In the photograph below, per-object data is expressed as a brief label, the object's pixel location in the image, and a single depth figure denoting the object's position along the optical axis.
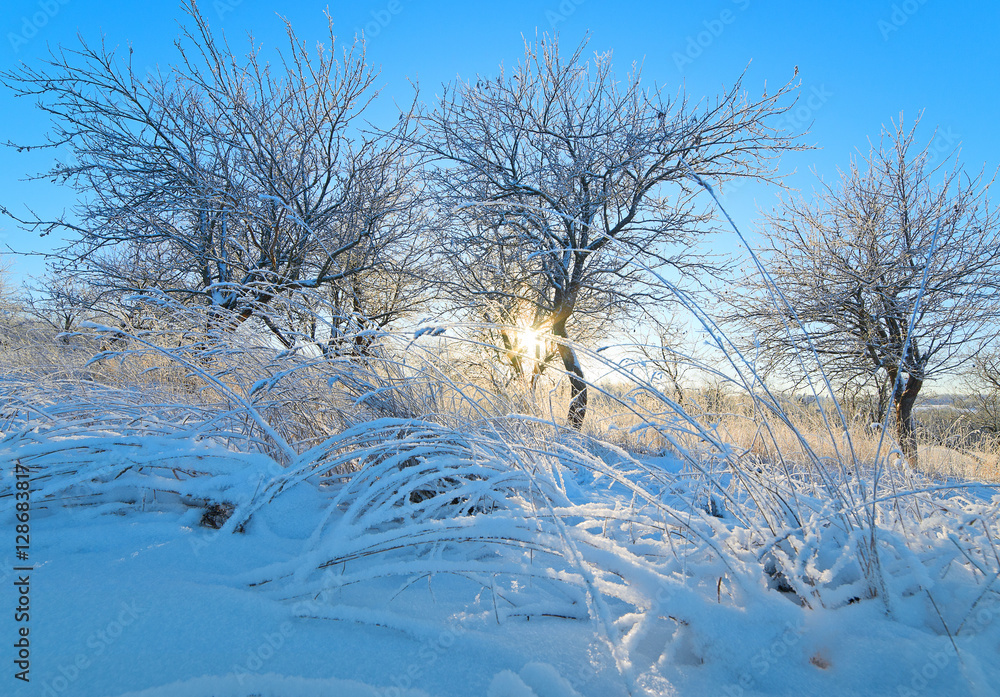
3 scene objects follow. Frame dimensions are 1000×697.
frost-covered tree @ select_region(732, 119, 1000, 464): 6.86
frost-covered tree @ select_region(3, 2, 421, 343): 6.96
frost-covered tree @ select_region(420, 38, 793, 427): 7.32
